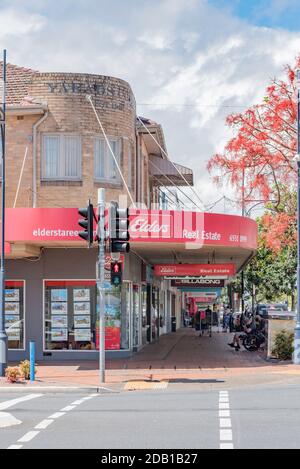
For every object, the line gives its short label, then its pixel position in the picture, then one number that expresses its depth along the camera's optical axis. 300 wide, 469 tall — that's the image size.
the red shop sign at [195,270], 29.61
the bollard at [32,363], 21.52
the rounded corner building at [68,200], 27.72
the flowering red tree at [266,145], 30.55
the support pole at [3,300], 22.48
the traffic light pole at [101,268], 21.22
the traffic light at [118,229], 21.16
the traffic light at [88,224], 21.03
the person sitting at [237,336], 33.16
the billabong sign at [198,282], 36.19
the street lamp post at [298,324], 25.55
